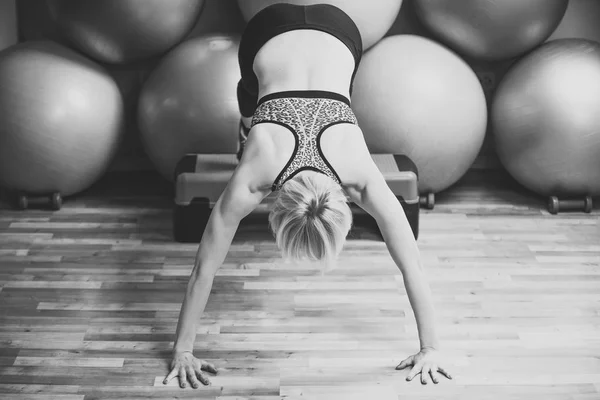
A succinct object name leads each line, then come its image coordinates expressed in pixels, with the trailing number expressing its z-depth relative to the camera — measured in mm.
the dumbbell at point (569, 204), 3365
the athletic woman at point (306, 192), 2029
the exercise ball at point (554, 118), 3148
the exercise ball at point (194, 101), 3234
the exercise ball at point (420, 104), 3166
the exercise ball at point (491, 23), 3213
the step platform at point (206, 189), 3008
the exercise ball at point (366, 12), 3115
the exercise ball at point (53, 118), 3143
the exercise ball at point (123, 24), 3189
